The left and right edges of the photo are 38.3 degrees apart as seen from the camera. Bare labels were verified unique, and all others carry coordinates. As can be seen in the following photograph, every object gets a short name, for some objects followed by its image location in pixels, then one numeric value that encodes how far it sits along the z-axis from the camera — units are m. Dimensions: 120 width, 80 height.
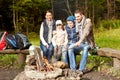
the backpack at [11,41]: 4.22
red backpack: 4.28
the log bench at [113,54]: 3.88
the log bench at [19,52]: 4.26
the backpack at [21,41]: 4.18
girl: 3.94
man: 3.86
